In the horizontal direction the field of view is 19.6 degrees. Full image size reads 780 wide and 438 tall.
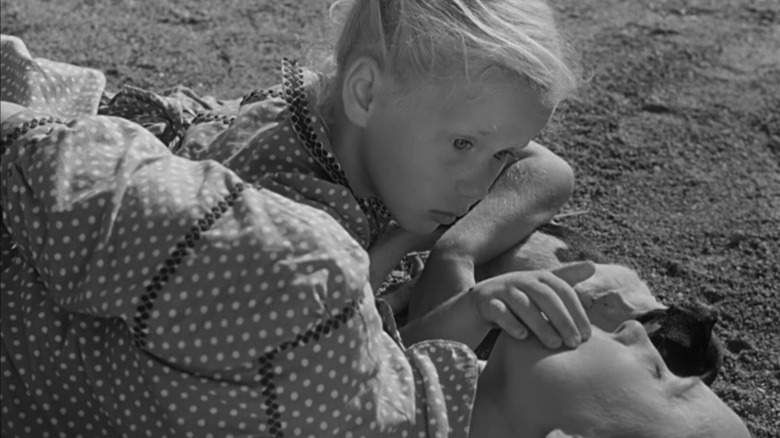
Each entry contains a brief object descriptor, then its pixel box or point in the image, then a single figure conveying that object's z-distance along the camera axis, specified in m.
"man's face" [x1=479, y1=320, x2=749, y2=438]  1.64
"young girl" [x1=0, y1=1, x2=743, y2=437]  1.58
